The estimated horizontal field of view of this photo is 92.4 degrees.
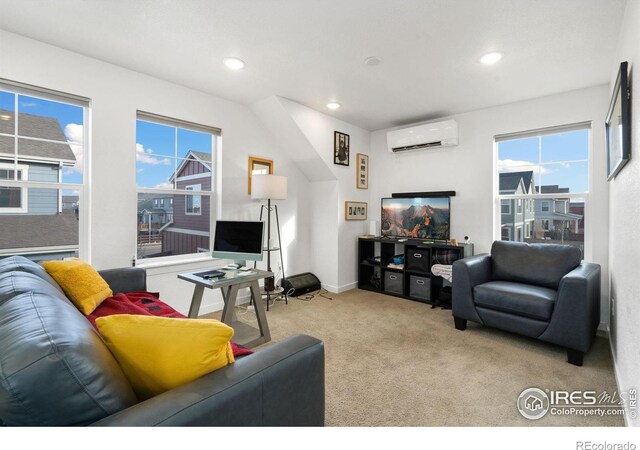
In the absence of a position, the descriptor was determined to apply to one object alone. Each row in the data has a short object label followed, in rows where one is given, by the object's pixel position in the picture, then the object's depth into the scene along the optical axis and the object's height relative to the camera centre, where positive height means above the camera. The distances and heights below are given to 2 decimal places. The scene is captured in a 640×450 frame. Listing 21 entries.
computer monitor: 2.84 -0.16
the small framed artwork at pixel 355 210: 4.47 +0.19
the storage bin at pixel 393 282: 4.17 -0.81
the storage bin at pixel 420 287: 3.86 -0.82
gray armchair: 2.32 -0.59
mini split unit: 3.87 +1.16
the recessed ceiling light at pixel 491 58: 2.48 +1.37
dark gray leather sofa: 0.70 -0.46
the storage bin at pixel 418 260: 3.88 -0.47
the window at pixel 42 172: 2.36 +0.40
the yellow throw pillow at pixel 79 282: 1.94 -0.39
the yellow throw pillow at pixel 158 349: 0.96 -0.40
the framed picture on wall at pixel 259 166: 3.83 +0.73
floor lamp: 3.54 +0.39
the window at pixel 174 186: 3.11 +0.40
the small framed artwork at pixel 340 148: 4.26 +1.06
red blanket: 1.95 -0.57
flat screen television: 3.97 +0.08
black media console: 3.75 -0.59
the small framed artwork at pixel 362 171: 4.66 +0.80
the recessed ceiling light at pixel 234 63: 2.65 +1.41
